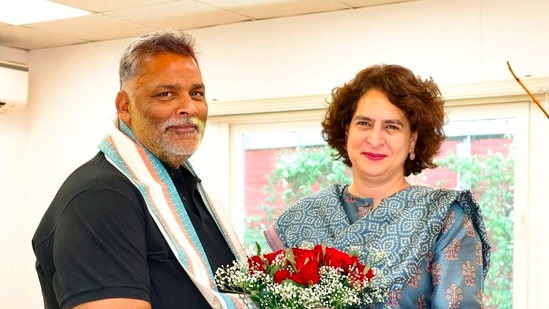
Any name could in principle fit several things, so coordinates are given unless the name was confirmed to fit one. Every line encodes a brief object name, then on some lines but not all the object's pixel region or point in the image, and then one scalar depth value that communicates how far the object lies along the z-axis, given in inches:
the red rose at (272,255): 86.3
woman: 96.3
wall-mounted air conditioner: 237.0
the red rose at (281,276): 83.4
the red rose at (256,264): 85.8
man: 80.0
